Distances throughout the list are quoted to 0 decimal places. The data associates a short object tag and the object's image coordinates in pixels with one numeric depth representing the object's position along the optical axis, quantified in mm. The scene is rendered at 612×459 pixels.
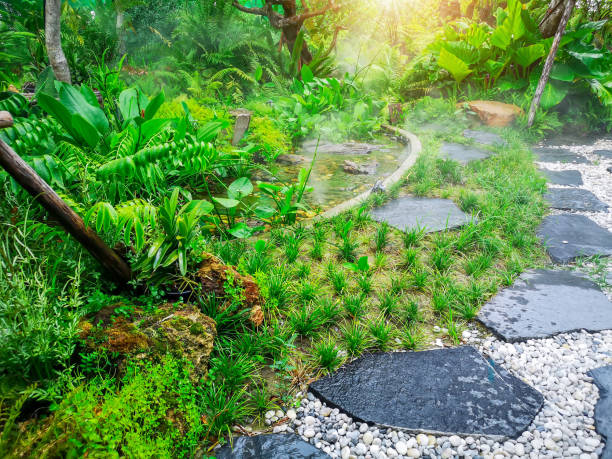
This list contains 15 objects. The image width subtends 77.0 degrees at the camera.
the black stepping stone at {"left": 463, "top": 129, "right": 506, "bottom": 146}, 5504
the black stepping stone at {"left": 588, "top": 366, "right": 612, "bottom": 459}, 1425
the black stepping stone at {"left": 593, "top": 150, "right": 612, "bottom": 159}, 5215
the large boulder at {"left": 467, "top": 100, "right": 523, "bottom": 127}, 6129
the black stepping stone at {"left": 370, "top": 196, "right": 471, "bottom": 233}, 3039
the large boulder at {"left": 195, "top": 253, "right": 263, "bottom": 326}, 1889
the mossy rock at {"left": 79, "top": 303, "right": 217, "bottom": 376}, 1497
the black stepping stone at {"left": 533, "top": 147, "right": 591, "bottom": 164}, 5027
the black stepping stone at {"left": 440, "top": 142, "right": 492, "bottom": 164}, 4834
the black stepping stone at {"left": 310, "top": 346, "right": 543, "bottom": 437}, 1516
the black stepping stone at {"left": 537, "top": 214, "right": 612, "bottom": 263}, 2783
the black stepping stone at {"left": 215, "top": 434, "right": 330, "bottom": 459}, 1373
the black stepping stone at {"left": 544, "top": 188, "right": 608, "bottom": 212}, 3574
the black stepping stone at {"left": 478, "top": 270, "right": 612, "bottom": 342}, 2027
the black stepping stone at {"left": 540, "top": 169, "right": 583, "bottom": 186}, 4207
